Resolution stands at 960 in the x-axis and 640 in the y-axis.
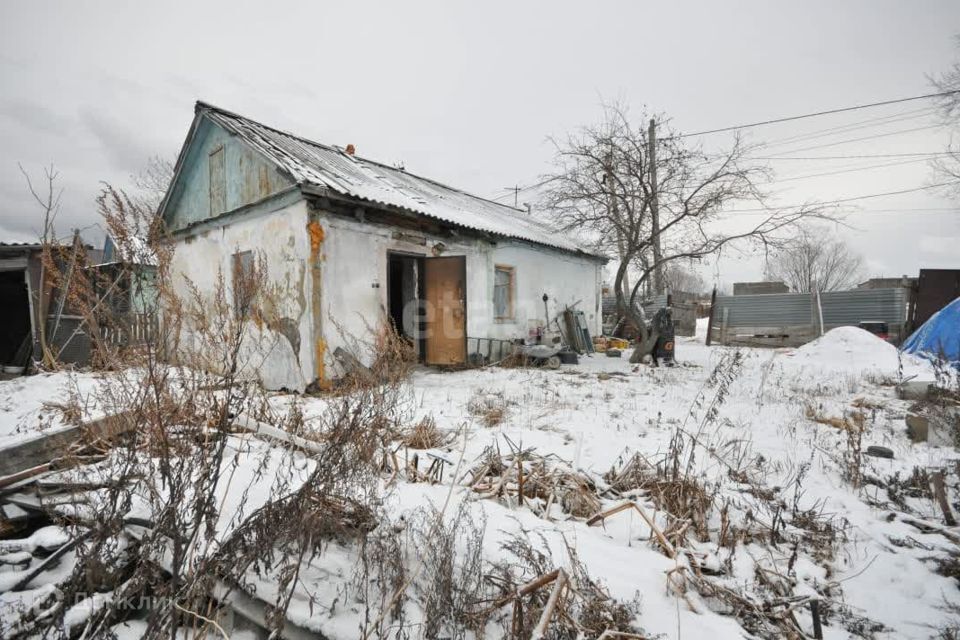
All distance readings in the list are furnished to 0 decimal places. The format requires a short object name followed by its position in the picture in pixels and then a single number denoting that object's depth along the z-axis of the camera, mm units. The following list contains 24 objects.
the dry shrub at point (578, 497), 2328
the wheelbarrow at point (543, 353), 8734
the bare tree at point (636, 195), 8422
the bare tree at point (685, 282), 40656
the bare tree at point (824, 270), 31250
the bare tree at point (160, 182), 18756
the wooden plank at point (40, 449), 2354
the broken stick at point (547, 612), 1228
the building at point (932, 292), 10055
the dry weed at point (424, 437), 3348
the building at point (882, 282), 23734
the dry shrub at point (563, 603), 1368
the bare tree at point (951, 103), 11352
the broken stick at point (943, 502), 2166
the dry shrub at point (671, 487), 2203
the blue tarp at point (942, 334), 7430
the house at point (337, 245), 5945
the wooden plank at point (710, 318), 12914
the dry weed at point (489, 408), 4195
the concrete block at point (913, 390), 5035
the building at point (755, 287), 20406
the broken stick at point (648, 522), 1860
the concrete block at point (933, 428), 3463
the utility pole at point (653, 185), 8836
